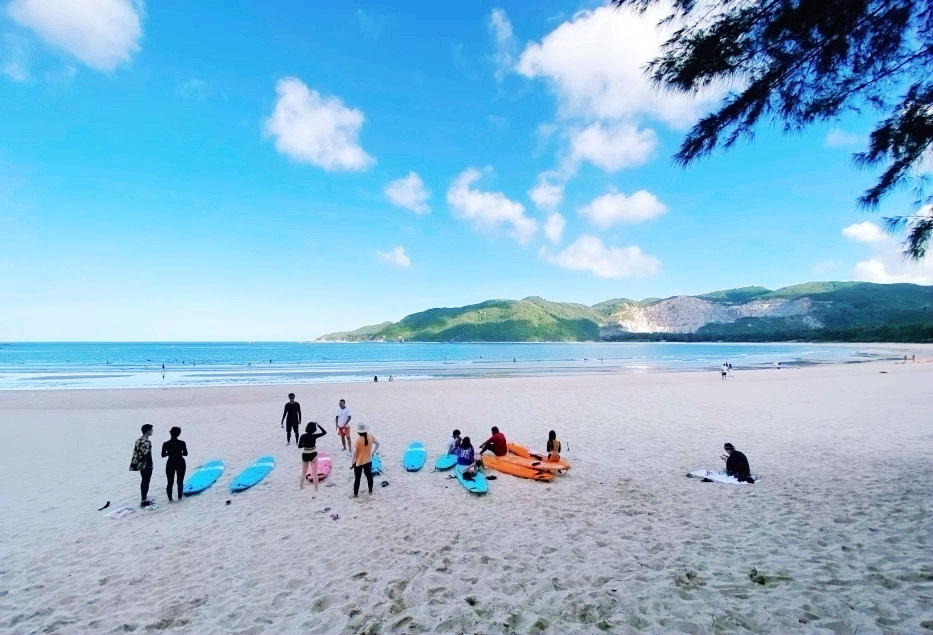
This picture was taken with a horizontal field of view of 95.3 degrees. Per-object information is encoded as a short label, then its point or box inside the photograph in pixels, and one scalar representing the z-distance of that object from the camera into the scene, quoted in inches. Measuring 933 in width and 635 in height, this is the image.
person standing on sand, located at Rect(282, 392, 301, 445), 509.8
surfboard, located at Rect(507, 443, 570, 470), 377.4
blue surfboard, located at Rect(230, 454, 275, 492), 349.1
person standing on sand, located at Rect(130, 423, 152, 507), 312.5
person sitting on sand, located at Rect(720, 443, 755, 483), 344.5
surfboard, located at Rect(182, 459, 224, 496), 343.0
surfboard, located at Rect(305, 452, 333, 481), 378.0
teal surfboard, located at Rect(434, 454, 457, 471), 395.6
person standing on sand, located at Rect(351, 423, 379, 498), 324.5
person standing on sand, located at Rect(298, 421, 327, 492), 332.5
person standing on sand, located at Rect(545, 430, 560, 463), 383.6
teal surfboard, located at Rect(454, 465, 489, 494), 330.3
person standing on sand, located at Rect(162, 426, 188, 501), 315.9
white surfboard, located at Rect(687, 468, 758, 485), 342.9
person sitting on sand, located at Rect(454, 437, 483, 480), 381.7
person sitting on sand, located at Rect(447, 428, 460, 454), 417.6
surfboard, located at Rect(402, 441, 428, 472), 402.0
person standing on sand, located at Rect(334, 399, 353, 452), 474.0
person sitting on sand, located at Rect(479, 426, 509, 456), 407.2
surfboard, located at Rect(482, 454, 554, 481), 360.8
